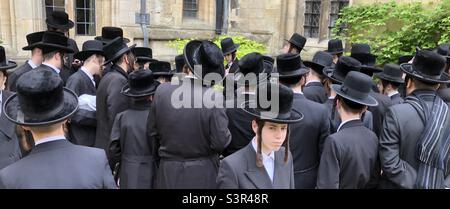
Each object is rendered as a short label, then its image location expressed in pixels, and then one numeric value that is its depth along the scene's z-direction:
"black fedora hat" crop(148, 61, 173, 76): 5.28
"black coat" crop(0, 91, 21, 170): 3.12
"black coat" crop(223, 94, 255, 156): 3.77
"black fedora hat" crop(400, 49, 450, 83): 3.24
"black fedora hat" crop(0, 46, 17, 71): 3.88
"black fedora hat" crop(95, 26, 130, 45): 6.40
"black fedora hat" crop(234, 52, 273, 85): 4.31
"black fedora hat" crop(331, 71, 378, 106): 3.12
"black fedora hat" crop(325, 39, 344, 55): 6.87
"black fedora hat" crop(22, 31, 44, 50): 5.57
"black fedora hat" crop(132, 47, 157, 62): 6.27
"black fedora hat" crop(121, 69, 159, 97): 3.82
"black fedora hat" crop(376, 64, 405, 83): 4.64
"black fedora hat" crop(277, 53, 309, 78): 3.85
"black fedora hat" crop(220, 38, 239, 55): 7.09
